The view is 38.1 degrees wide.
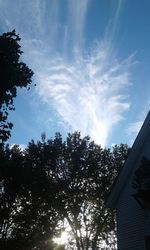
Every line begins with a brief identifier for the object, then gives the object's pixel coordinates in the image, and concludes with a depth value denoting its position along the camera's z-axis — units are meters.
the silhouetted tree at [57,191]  22.14
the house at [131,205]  10.09
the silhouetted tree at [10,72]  12.31
